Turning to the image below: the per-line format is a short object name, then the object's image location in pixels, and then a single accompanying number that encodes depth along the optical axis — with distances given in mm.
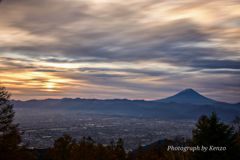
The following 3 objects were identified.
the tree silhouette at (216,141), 13234
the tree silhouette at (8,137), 18464
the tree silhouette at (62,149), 26478
